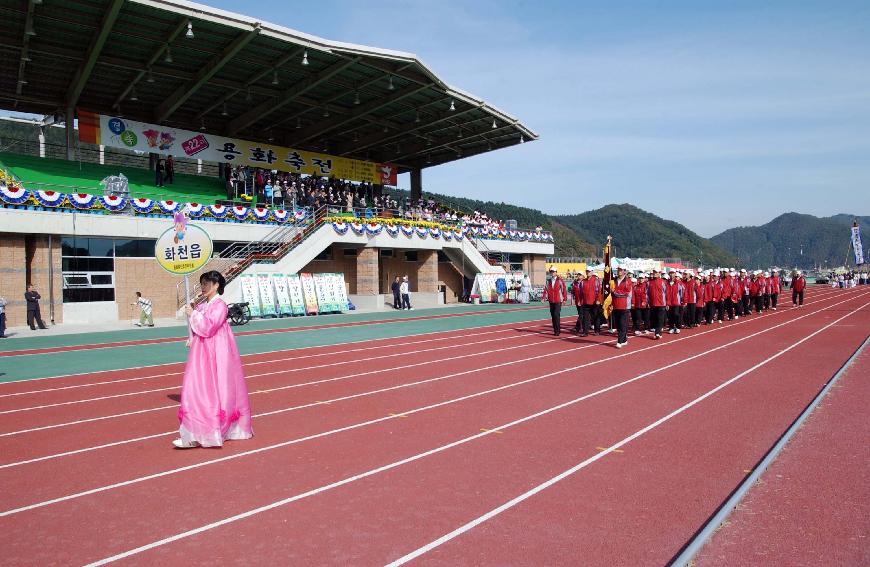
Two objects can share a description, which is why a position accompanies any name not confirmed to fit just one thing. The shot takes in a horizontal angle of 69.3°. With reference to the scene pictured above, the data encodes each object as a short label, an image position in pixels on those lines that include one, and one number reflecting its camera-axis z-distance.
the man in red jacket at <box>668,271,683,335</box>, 18.16
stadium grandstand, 22.33
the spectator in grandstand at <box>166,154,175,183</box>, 29.62
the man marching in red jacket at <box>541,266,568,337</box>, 17.80
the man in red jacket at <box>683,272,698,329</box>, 19.52
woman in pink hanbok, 6.42
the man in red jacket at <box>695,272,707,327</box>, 20.33
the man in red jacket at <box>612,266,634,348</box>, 14.83
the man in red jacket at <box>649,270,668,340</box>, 17.20
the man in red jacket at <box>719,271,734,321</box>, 22.95
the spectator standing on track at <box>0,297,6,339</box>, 18.47
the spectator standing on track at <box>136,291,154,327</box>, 22.20
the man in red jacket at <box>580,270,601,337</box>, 17.34
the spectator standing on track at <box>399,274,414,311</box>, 31.17
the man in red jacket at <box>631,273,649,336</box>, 17.69
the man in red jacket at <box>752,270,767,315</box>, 26.66
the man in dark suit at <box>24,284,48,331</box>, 20.48
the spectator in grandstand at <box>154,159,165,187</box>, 28.72
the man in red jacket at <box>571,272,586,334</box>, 17.77
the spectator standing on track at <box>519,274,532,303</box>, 36.59
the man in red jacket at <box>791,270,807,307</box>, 31.00
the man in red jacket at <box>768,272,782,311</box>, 28.47
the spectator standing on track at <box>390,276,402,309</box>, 31.12
